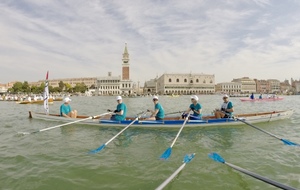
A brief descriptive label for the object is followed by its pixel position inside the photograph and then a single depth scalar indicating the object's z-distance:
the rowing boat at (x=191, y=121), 10.61
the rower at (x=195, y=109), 10.68
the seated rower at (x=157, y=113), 10.83
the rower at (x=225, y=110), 11.12
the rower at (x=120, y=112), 10.98
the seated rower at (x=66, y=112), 12.65
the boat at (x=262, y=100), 41.01
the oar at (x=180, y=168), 3.42
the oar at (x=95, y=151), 6.89
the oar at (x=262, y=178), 3.18
